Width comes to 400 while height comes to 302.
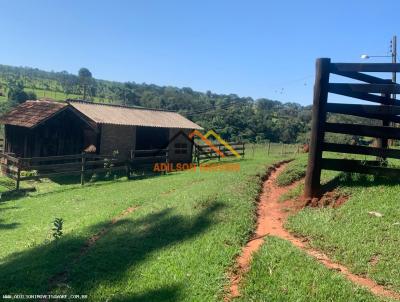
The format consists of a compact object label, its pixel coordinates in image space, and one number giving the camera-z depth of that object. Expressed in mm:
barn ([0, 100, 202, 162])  22906
